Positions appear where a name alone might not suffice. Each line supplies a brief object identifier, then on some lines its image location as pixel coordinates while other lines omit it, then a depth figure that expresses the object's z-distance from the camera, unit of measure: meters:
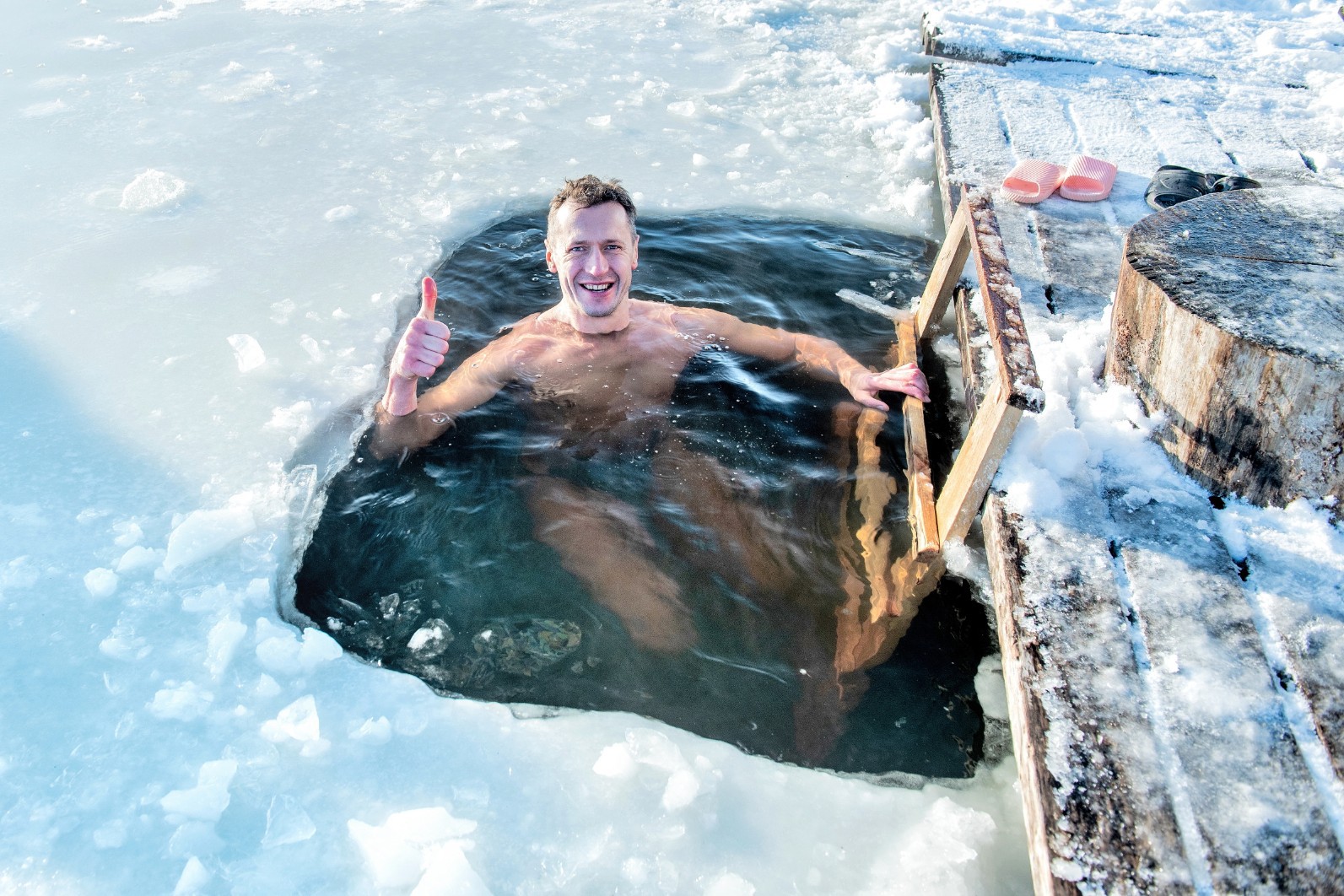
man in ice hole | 2.77
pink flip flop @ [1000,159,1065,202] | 3.75
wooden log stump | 2.15
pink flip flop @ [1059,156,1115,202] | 3.76
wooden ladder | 2.22
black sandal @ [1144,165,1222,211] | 3.70
